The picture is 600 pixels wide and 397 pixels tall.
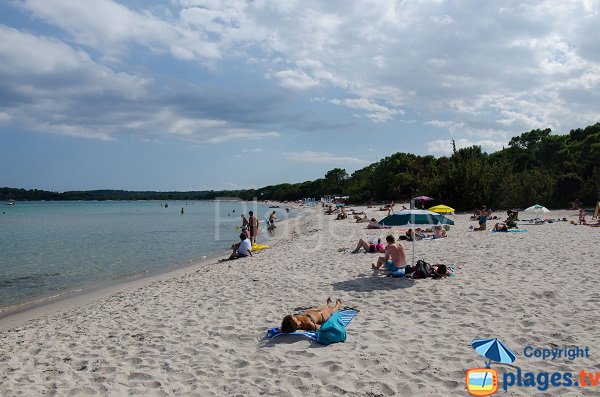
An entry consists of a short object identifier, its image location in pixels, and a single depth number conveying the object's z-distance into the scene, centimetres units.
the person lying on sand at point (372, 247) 1343
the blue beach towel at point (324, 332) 549
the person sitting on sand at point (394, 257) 943
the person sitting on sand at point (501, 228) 1811
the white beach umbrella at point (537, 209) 2222
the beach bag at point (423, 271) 895
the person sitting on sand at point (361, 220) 2985
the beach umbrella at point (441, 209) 1647
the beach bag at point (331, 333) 548
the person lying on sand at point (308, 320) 578
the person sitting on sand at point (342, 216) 3562
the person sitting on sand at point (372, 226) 2364
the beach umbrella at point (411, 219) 879
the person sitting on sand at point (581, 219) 2073
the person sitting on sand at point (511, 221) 1907
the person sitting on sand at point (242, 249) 1596
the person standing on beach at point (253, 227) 1904
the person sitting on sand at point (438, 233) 1720
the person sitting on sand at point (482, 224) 1911
